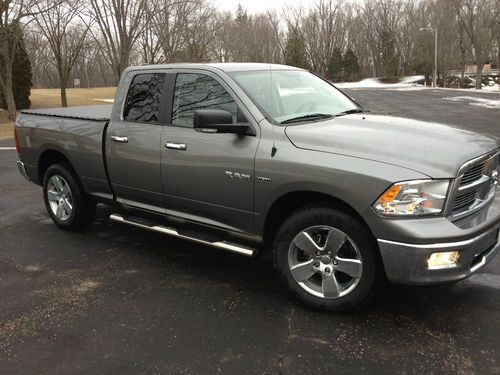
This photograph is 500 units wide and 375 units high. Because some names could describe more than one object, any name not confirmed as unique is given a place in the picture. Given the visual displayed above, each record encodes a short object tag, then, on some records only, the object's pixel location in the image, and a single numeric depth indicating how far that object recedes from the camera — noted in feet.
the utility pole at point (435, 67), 175.01
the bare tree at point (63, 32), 69.77
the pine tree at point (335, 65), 246.68
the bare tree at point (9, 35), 58.65
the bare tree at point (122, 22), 69.56
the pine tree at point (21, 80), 82.94
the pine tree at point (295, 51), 239.91
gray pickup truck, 10.30
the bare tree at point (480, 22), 143.33
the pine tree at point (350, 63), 248.93
